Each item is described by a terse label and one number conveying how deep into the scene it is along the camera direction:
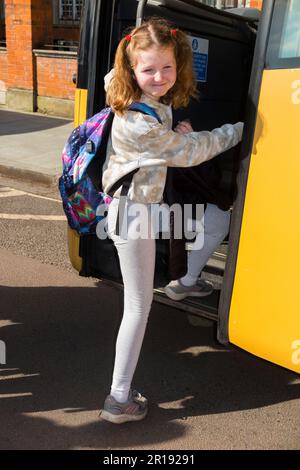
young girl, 2.17
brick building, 11.50
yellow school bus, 2.24
